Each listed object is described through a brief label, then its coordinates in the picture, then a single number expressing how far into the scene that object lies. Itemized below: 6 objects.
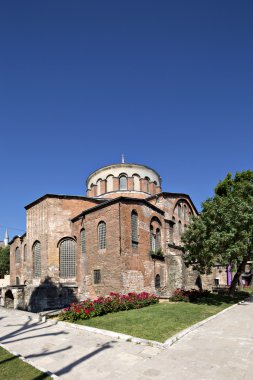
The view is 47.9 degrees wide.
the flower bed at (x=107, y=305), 13.38
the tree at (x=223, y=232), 18.22
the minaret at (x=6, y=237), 93.54
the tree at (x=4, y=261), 53.28
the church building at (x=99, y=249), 21.39
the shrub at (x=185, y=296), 19.24
